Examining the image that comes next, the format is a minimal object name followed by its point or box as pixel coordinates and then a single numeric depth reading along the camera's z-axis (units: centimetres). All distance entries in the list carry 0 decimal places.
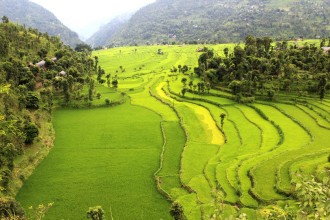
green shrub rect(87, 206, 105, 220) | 2422
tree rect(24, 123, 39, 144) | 3909
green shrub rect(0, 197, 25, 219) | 2483
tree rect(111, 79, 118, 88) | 7149
